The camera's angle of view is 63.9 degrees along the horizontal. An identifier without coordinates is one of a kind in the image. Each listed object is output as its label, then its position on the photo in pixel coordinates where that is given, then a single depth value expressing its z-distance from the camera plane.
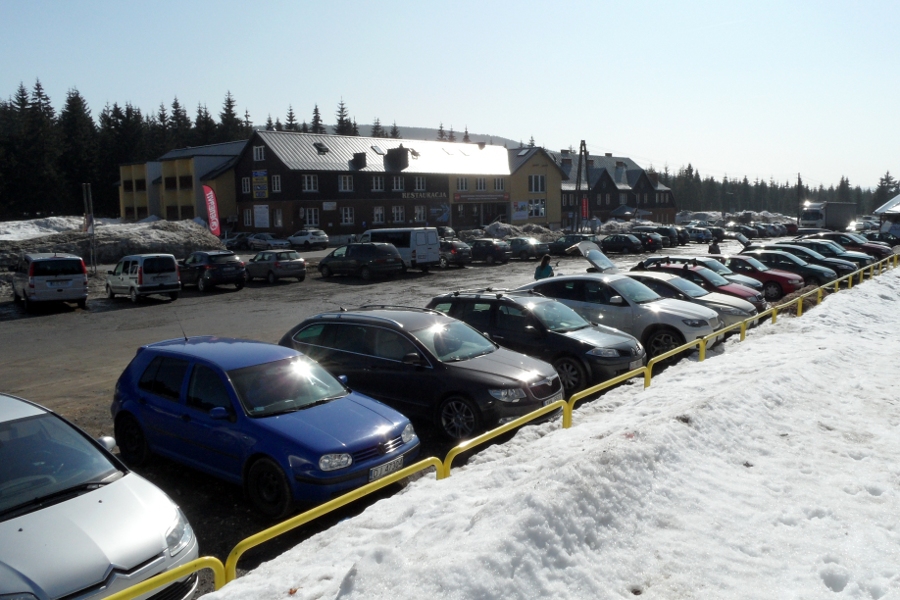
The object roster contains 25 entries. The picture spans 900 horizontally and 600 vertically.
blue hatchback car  6.51
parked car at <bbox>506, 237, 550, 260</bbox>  41.62
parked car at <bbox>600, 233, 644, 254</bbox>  45.78
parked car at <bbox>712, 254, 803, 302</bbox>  21.72
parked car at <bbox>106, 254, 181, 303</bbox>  23.66
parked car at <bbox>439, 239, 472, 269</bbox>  36.53
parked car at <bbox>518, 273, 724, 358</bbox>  12.92
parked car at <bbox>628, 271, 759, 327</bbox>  14.95
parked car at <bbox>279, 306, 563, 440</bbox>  8.56
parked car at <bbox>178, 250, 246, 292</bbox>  27.03
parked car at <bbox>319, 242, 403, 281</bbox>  30.88
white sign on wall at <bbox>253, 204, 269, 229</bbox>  56.44
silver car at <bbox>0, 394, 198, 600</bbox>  4.18
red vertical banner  41.19
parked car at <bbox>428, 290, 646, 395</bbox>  10.76
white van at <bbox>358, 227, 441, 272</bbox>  33.91
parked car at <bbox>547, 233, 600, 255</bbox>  43.19
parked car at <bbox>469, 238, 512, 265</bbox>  39.09
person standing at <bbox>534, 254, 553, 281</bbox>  16.58
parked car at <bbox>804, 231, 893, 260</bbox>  37.16
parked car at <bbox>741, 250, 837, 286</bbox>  23.56
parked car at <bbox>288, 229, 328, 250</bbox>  49.22
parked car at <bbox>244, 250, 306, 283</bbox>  29.92
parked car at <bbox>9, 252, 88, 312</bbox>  21.94
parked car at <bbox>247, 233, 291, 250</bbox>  47.81
